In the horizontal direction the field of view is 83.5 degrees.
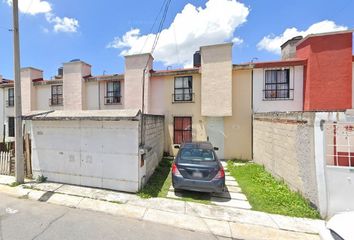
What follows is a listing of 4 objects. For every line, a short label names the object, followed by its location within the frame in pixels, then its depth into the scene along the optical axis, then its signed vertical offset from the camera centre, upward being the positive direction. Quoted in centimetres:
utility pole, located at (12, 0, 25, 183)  729 +19
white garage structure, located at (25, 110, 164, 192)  665 -113
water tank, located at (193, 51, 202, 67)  1418 +409
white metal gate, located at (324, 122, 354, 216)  484 -128
